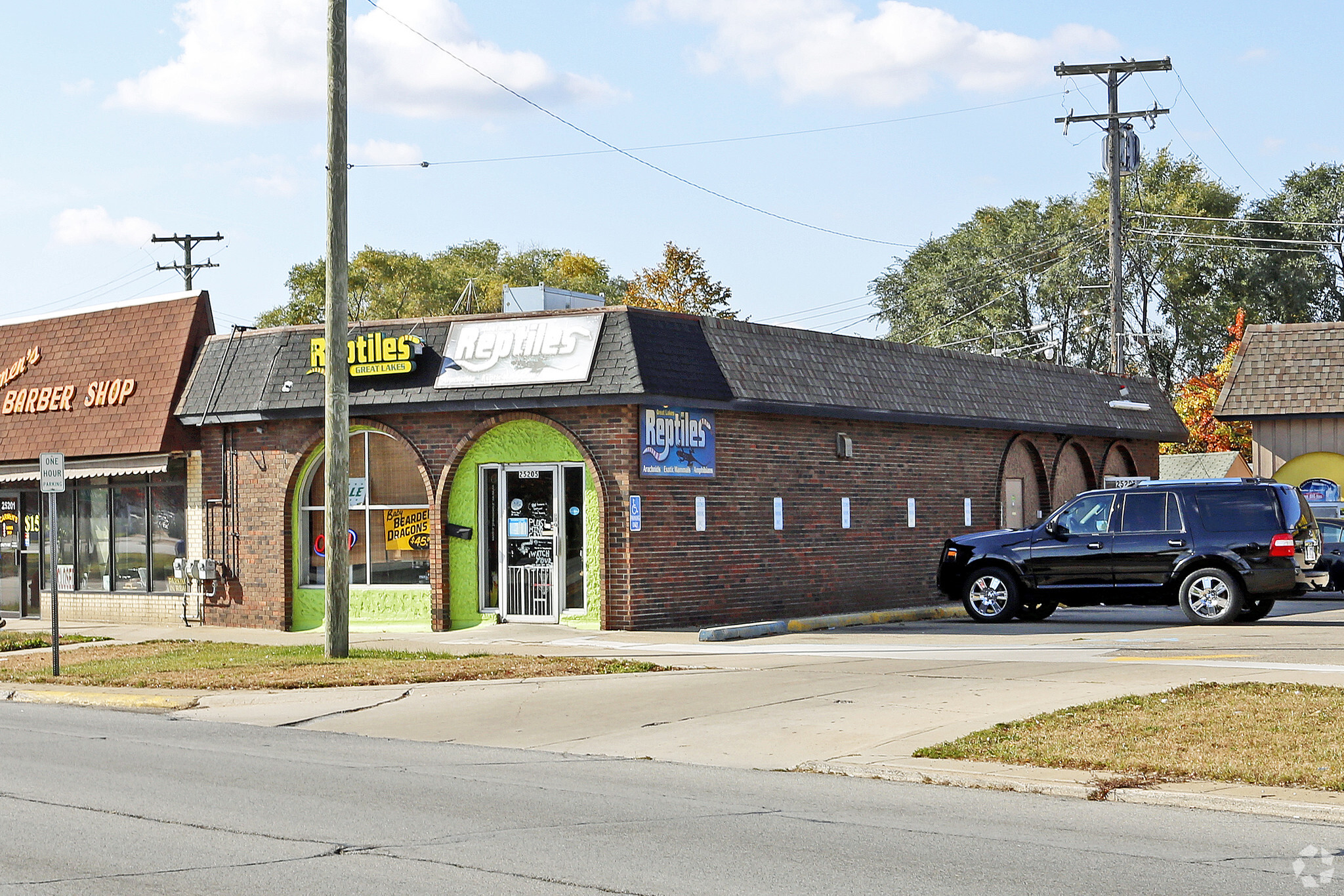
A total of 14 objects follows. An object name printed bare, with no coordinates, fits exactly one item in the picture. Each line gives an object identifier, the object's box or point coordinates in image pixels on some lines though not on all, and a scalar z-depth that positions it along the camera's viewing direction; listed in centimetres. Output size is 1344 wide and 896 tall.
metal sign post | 1709
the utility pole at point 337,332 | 1742
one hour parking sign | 1712
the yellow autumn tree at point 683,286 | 5853
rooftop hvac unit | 2317
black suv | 1973
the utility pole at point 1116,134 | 3484
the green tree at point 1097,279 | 5916
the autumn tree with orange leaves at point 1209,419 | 5109
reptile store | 2062
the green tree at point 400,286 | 6256
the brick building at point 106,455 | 2419
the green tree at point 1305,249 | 5869
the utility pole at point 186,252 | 5750
